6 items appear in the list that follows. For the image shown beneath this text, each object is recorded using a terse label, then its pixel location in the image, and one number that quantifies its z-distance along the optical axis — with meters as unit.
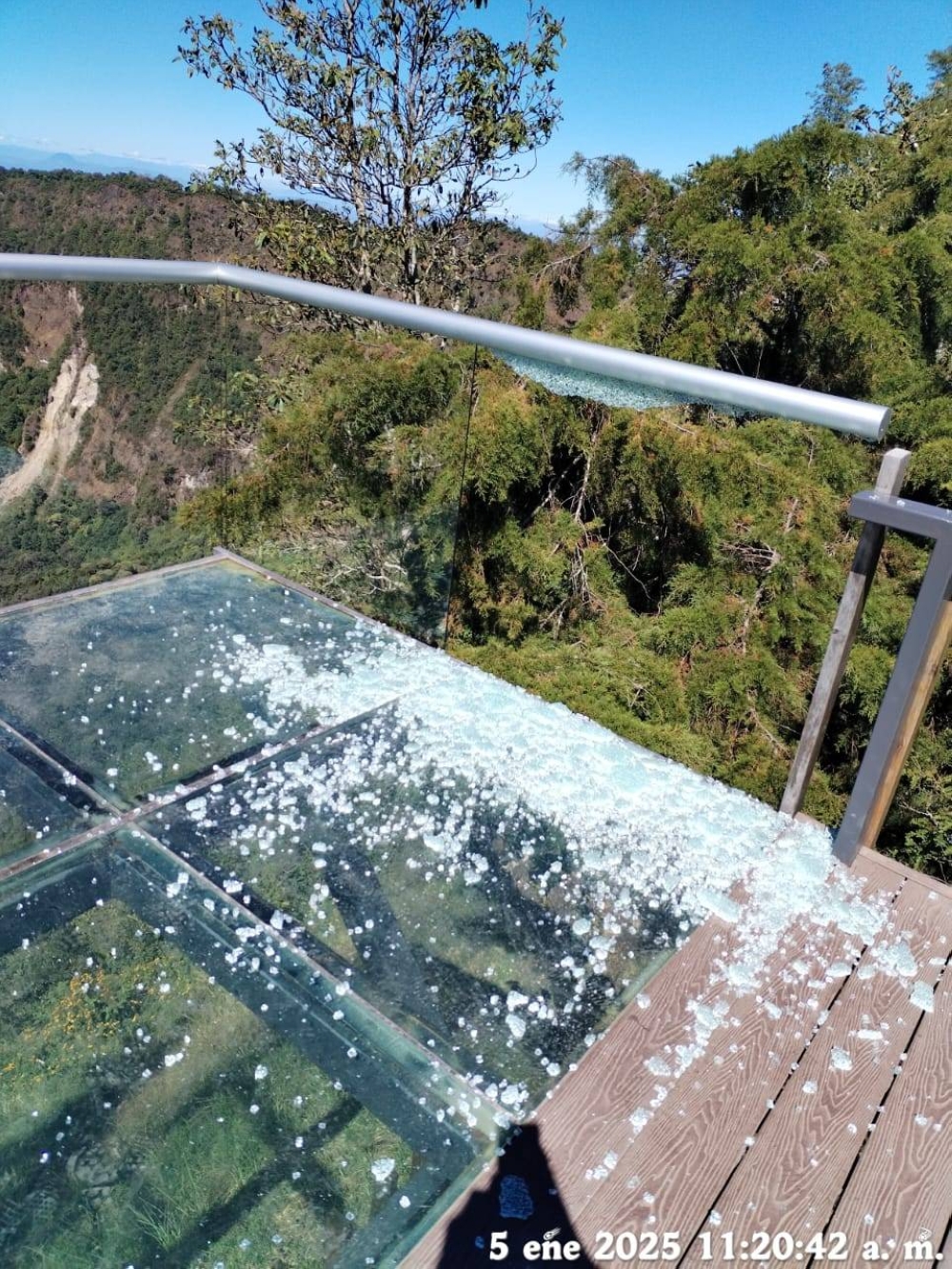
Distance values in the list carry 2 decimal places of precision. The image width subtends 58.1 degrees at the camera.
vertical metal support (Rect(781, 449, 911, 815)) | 1.59
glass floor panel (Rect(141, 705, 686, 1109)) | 1.36
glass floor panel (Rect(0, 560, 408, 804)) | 1.94
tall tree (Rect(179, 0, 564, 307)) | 6.63
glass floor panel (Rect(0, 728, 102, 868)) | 1.62
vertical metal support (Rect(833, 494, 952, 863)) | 1.56
